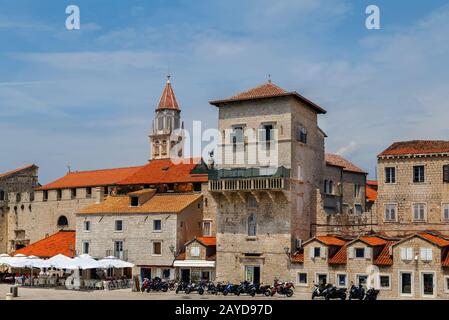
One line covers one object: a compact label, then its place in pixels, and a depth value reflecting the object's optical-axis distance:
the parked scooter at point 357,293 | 47.84
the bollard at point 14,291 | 49.97
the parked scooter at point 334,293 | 48.31
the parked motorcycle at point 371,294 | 47.38
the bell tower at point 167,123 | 120.88
